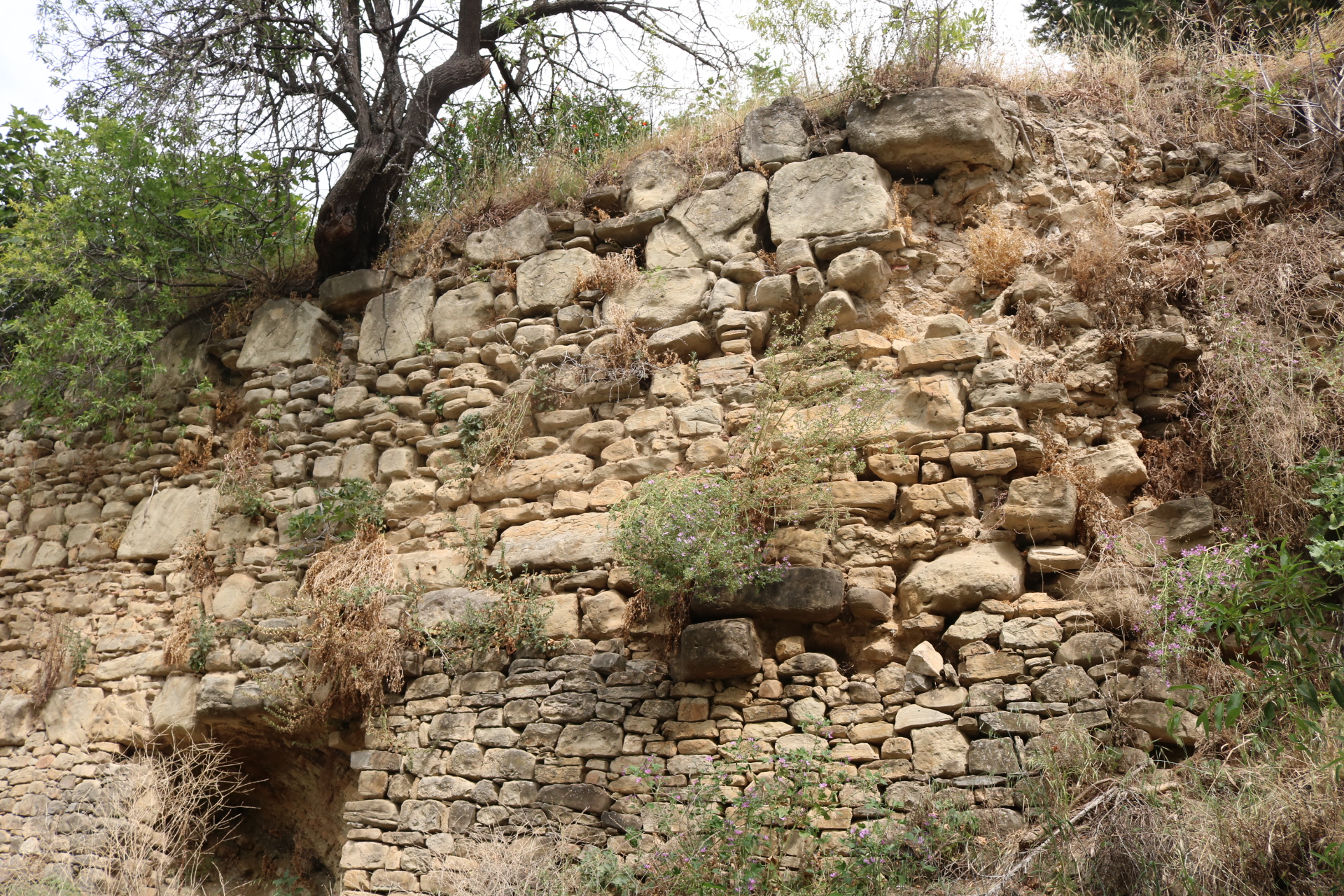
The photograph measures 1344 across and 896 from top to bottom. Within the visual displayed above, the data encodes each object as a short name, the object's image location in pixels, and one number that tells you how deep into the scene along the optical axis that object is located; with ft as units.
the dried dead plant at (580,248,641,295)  18.67
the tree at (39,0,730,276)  22.18
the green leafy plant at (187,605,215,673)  18.95
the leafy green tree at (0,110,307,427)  21.77
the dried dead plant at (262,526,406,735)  16.72
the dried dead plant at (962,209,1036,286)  16.72
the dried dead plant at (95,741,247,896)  17.20
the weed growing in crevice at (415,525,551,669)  16.14
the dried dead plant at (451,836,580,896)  13.39
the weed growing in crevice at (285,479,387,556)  18.81
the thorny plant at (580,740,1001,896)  12.24
